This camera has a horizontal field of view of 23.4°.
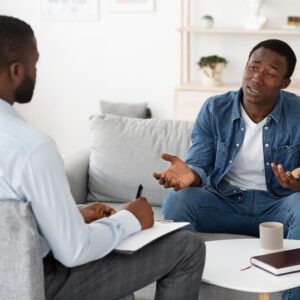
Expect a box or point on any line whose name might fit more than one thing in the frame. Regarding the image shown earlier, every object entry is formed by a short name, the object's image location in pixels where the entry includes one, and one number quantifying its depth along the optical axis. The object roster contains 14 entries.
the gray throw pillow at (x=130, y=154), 3.12
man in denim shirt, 2.71
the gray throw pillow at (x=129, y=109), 4.82
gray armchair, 1.69
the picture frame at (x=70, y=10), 4.92
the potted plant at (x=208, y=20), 4.57
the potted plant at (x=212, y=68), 4.57
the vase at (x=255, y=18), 4.46
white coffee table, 2.00
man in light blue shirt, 1.70
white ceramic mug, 2.23
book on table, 2.05
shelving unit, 4.51
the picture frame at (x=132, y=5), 4.79
